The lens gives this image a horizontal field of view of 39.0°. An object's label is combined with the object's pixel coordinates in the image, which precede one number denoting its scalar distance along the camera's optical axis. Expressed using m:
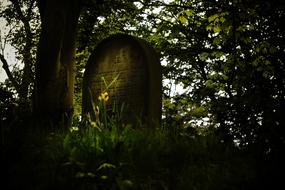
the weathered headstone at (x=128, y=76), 7.24
